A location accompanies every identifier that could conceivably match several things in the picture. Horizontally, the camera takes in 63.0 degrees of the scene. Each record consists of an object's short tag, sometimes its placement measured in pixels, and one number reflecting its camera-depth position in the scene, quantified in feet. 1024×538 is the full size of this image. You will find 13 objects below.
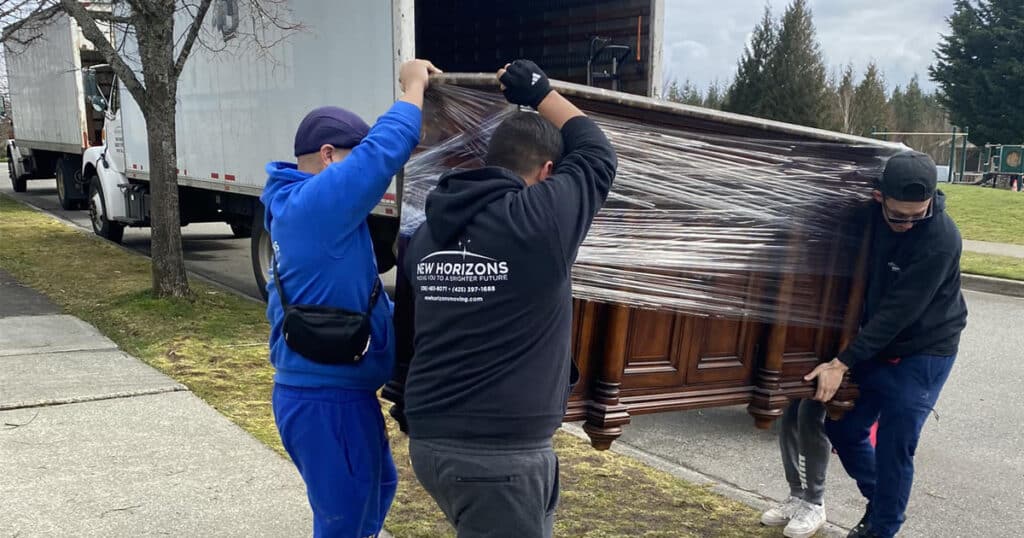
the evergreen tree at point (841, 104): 123.24
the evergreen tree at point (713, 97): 156.95
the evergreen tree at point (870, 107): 127.24
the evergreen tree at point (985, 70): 126.00
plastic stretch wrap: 8.71
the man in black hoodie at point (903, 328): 9.48
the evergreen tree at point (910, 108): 163.45
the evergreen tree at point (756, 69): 127.65
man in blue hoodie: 7.16
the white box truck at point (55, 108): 45.19
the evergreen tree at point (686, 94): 152.78
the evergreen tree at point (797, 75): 122.31
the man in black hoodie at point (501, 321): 6.21
